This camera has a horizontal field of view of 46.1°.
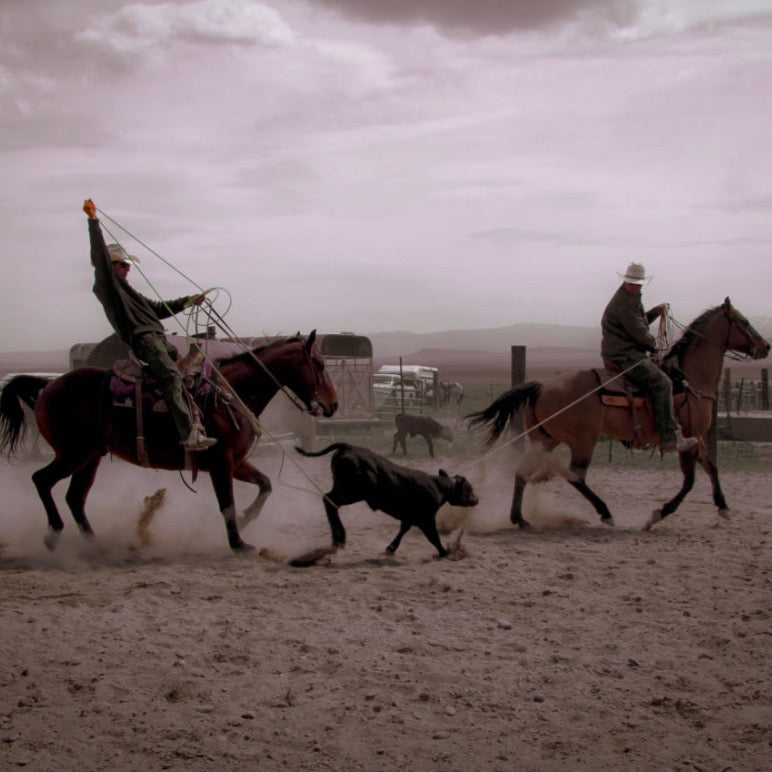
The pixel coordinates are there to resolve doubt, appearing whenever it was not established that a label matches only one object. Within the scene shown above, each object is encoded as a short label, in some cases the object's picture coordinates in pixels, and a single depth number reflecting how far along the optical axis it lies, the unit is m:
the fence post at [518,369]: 13.01
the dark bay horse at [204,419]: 7.88
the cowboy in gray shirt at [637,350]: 9.34
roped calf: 7.34
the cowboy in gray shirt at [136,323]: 7.43
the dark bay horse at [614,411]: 9.50
